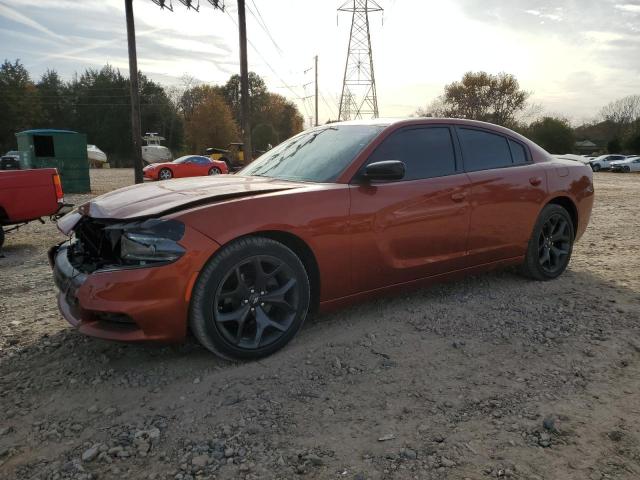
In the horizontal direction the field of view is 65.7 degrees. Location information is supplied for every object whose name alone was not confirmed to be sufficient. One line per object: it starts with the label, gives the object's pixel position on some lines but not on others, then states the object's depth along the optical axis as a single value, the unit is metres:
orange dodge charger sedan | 2.79
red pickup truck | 6.33
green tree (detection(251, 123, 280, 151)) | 57.03
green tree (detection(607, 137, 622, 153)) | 50.66
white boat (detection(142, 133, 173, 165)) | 44.09
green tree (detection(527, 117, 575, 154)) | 50.88
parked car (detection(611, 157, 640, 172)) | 37.00
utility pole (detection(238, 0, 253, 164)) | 16.89
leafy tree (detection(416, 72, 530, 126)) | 59.03
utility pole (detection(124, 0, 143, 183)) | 15.24
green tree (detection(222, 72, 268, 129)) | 73.75
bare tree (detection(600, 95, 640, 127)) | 68.29
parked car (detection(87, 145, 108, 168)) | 47.00
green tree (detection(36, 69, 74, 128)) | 60.19
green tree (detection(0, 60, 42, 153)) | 52.68
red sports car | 22.38
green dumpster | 16.50
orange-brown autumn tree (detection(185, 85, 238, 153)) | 57.00
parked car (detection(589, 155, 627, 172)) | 39.34
